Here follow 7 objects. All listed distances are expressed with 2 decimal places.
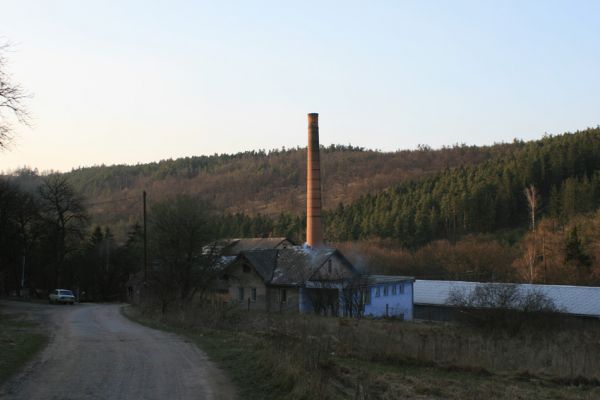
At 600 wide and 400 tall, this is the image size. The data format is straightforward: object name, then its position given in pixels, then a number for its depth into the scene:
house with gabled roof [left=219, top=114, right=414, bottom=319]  43.50
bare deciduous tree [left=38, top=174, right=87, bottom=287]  57.63
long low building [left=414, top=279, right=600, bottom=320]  46.28
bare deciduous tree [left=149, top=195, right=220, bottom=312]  36.31
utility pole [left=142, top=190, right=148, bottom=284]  36.19
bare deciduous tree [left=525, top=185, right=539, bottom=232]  73.50
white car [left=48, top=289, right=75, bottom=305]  48.72
